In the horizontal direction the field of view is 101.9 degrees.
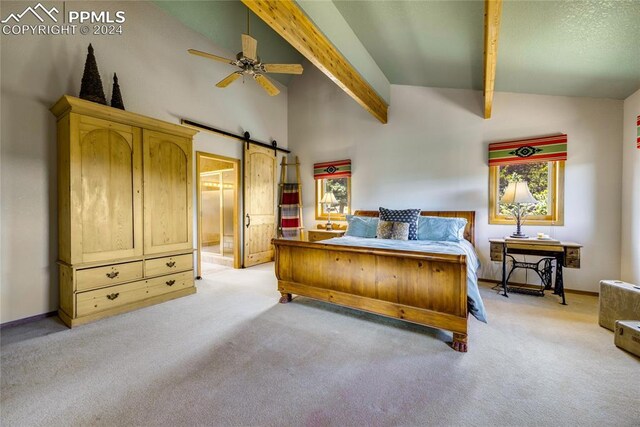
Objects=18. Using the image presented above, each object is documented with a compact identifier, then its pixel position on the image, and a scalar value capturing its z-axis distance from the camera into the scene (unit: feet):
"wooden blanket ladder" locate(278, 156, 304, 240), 18.78
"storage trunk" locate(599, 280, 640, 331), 7.61
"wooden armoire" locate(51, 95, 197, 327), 8.47
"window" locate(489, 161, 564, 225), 11.81
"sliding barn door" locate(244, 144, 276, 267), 16.66
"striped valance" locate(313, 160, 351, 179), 17.16
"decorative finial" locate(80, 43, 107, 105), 9.01
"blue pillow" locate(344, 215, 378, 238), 13.34
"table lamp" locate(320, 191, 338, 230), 16.75
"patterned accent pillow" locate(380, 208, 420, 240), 12.29
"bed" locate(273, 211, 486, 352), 7.14
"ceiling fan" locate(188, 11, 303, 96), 9.11
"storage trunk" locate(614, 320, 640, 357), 6.60
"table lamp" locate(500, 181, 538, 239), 10.93
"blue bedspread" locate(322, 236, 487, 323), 7.24
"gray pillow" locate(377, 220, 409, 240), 12.00
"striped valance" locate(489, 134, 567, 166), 11.59
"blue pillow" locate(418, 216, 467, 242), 11.82
